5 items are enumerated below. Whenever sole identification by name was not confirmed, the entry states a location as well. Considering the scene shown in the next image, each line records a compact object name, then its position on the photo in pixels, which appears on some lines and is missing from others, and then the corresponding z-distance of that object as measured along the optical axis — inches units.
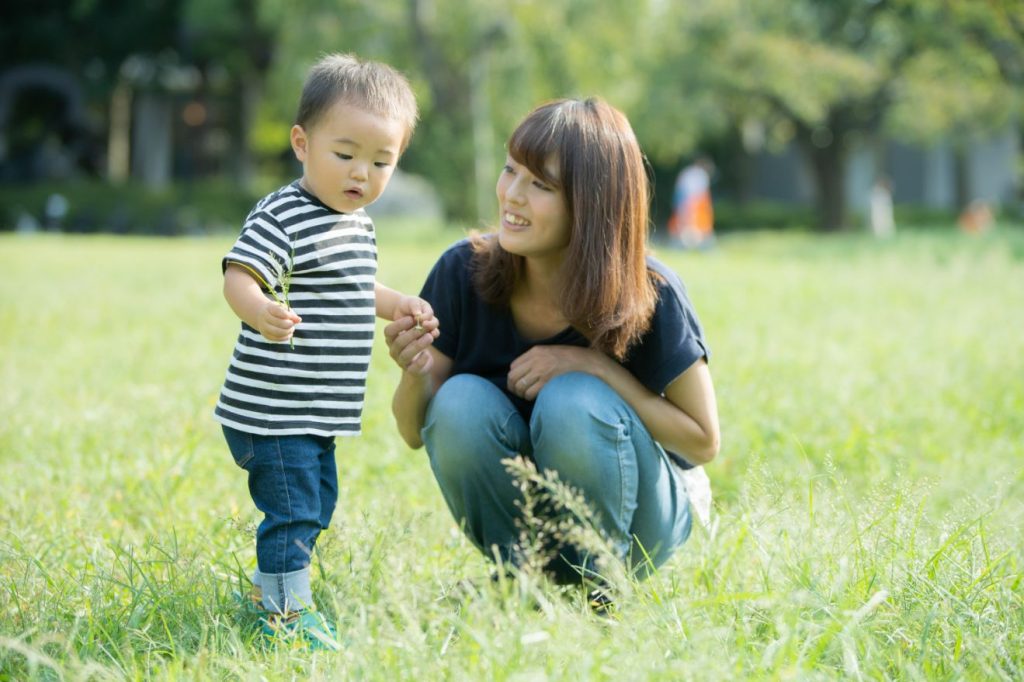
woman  108.8
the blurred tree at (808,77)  864.9
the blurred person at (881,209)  1002.7
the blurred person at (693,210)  774.5
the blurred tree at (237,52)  1058.7
